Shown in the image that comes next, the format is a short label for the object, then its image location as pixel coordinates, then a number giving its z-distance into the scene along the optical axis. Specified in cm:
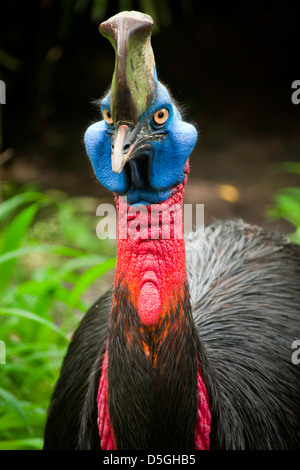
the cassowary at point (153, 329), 154
